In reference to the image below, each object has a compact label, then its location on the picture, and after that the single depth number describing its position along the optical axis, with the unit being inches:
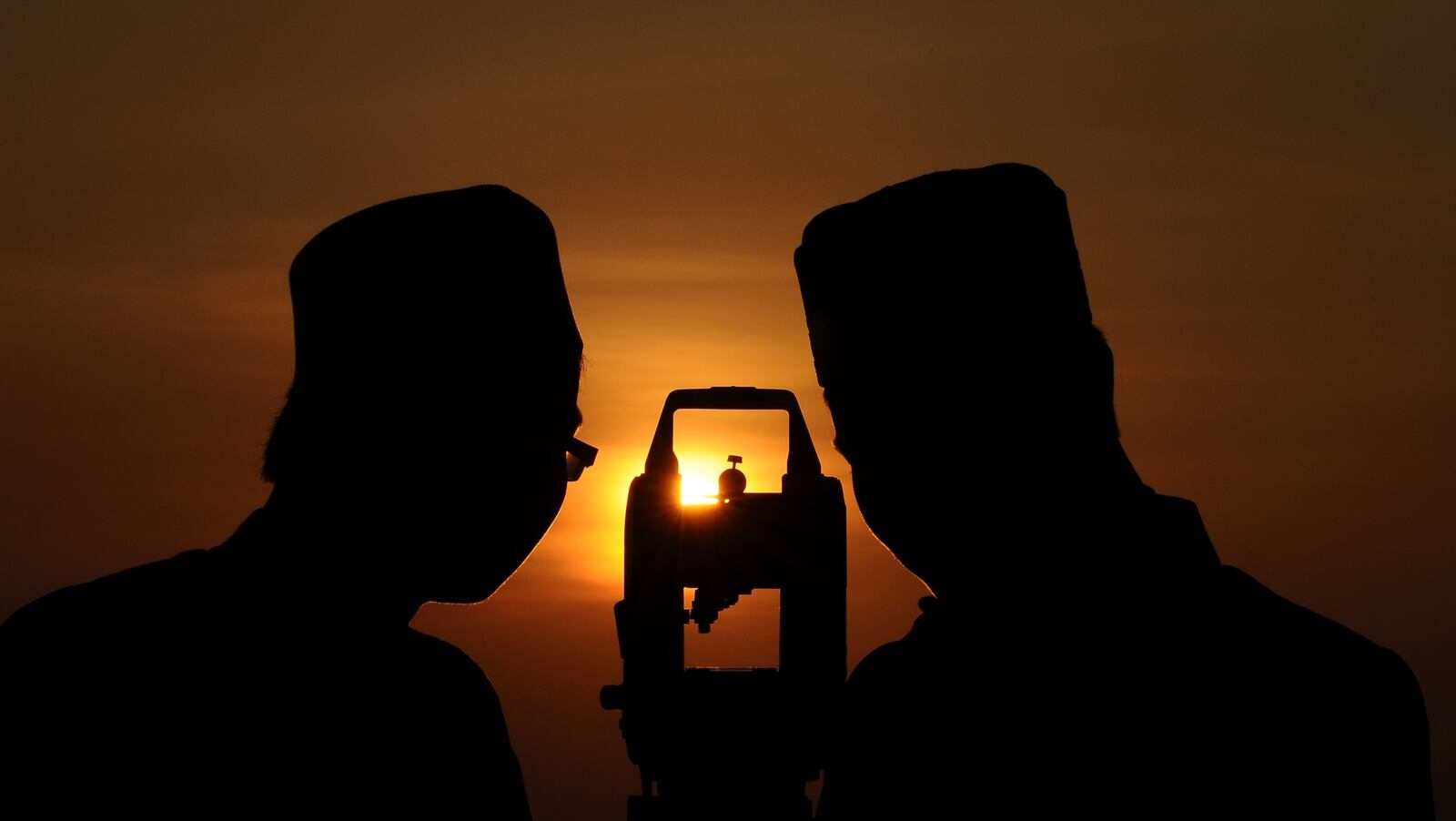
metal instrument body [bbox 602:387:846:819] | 150.2
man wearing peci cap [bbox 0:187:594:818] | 119.4
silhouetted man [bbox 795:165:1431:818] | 104.4
